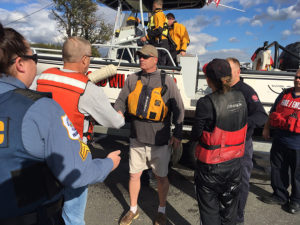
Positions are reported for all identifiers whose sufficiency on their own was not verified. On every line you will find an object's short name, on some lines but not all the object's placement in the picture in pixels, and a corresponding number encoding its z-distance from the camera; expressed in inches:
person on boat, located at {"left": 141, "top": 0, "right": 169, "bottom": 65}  174.7
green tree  810.2
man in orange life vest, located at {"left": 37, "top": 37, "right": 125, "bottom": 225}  57.3
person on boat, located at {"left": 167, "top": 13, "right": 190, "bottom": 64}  187.9
